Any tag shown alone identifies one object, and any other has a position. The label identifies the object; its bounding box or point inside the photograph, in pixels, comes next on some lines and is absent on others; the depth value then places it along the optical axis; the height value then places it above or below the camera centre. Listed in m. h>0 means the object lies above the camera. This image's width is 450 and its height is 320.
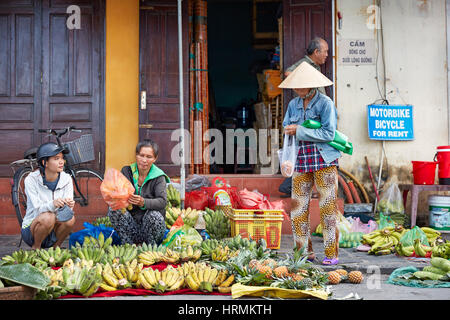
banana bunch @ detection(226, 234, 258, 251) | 4.78 -0.78
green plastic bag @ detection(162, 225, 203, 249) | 4.86 -0.75
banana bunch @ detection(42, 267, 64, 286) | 3.61 -0.85
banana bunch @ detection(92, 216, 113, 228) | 6.05 -0.69
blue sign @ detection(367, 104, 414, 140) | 7.43 +0.70
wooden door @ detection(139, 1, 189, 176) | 7.38 +1.53
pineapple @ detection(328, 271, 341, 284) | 4.04 -0.95
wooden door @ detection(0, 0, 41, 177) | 7.25 +1.54
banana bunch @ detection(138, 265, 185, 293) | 3.69 -0.90
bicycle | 6.20 -0.01
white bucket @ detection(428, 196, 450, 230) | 6.96 -0.70
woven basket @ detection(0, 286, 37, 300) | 2.95 -0.81
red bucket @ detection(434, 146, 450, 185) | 6.72 +0.04
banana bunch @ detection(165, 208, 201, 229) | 5.89 -0.61
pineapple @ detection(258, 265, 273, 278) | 3.78 -0.83
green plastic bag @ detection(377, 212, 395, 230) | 6.32 -0.77
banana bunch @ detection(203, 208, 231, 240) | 5.69 -0.70
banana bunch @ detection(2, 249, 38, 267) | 4.11 -0.79
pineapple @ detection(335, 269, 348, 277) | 4.15 -0.94
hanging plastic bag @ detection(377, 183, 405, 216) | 7.04 -0.54
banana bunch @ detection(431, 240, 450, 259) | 4.80 -0.88
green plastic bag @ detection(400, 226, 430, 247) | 5.43 -0.83
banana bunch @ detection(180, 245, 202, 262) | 4.47 -0.83
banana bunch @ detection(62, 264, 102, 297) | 3.55 -0.86
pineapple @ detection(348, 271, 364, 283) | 4.14 -0.97
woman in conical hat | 4.62 +0.06
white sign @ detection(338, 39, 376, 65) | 7.52 +1.85
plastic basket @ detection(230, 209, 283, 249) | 5.38 -0.66
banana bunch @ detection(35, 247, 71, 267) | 4.23 -0.80
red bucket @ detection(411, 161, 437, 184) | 6.84 -0.07
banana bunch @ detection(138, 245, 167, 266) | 4.32 -0.82
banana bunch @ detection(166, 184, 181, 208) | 6.66 -0.42
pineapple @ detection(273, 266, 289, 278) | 3.77 -0.84
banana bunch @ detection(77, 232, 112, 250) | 4.67 -0.75
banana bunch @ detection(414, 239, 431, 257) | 5.06 -0.91
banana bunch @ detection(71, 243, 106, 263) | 4.29 -0.79
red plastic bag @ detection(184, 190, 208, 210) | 6.52 -0.45
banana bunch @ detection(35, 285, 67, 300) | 3.39 -0.92
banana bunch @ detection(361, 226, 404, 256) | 5.39 -0.89
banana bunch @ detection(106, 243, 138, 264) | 4.21 -0.80
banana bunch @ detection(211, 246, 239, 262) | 4.44 -0.83
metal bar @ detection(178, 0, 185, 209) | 6.10 +0.52
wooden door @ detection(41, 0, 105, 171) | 7.31 +1.53
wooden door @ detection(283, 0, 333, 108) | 7.48 +2.25
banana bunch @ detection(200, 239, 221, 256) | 4.62 -0.79
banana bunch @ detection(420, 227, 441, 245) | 5.66 -0.85
